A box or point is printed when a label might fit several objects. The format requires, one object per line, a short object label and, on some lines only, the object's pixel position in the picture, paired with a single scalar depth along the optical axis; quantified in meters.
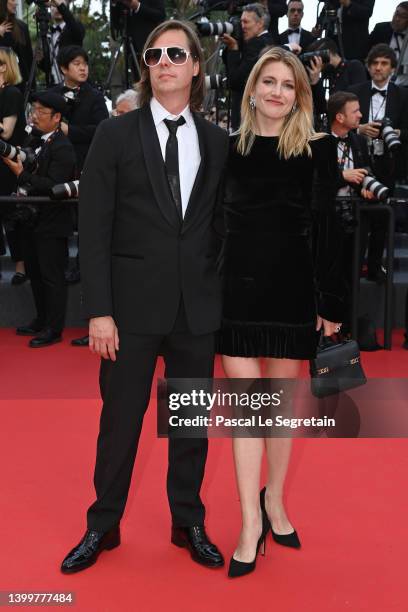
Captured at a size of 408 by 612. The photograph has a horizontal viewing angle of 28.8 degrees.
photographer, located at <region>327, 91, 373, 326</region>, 5.53
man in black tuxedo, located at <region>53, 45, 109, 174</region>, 6.52
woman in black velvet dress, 2.58
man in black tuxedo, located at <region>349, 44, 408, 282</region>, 6.42
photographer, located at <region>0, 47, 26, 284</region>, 6.36
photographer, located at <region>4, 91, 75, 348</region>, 5.69
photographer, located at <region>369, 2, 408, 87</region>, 8.50
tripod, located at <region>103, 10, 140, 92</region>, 7.76
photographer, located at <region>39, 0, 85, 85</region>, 7.71
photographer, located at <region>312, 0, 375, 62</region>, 8.28
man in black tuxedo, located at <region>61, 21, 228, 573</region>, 2.54
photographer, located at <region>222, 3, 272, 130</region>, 6.77
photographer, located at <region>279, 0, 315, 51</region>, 8.34
